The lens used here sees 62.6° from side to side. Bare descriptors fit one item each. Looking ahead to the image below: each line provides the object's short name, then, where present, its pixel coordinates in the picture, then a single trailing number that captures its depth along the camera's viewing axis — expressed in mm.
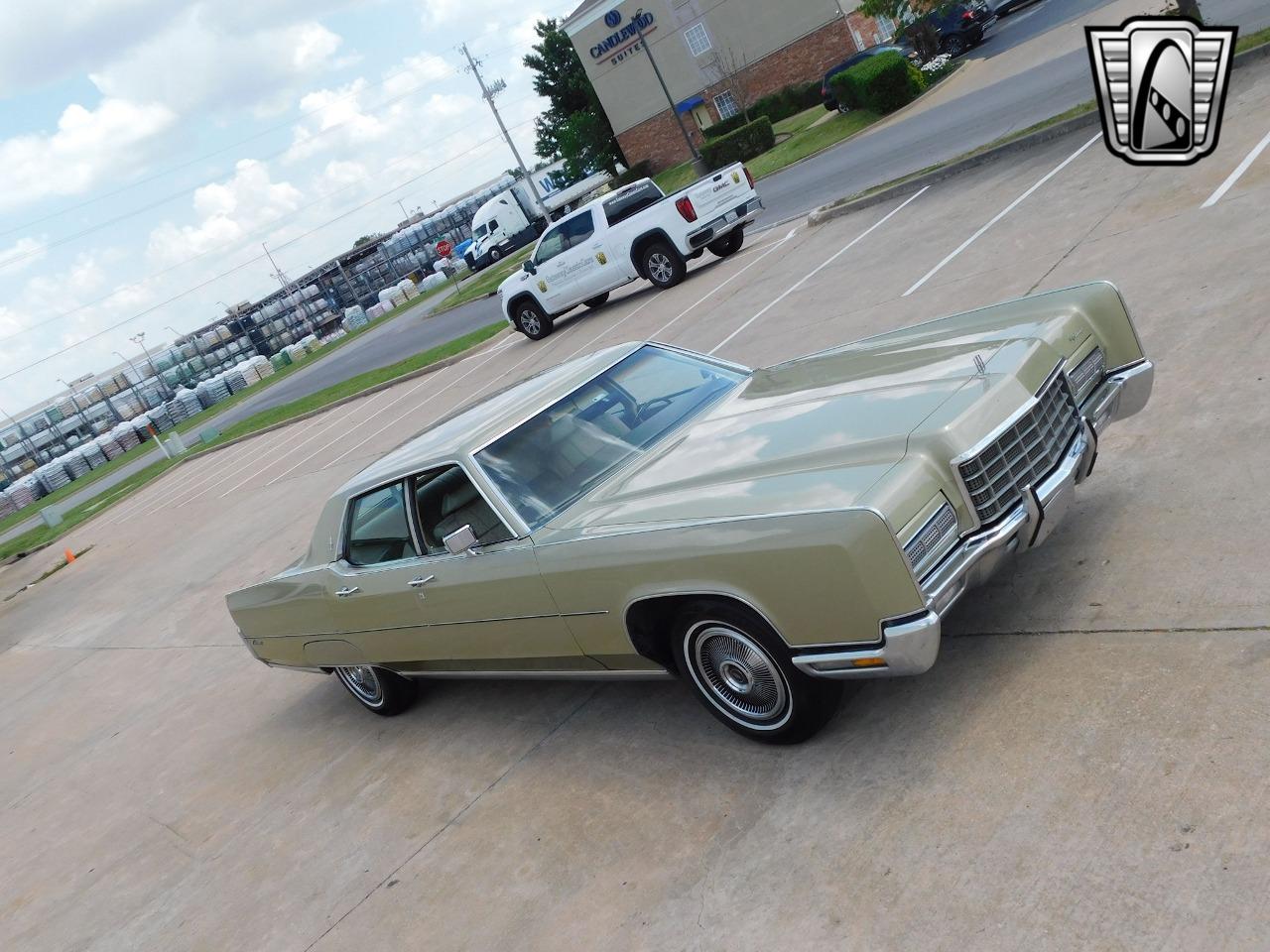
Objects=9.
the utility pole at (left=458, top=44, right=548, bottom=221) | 49844
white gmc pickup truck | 16953
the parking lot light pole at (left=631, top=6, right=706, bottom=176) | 39322
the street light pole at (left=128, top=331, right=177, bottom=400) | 73312
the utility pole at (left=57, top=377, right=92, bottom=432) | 72250
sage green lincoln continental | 3635
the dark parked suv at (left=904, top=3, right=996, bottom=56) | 34062
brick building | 44469
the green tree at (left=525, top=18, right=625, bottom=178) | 56938
